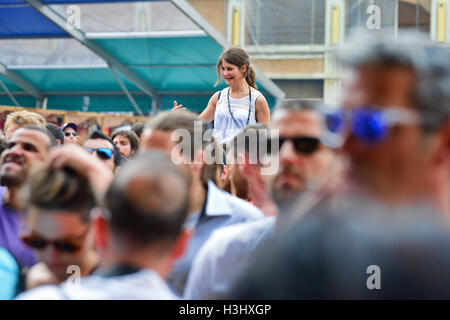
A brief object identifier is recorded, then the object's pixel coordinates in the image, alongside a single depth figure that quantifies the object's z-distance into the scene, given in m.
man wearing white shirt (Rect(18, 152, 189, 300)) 3.97
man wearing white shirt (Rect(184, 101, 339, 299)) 4.23
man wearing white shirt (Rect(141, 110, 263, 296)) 4.54
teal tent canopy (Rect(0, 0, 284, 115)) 12.49
